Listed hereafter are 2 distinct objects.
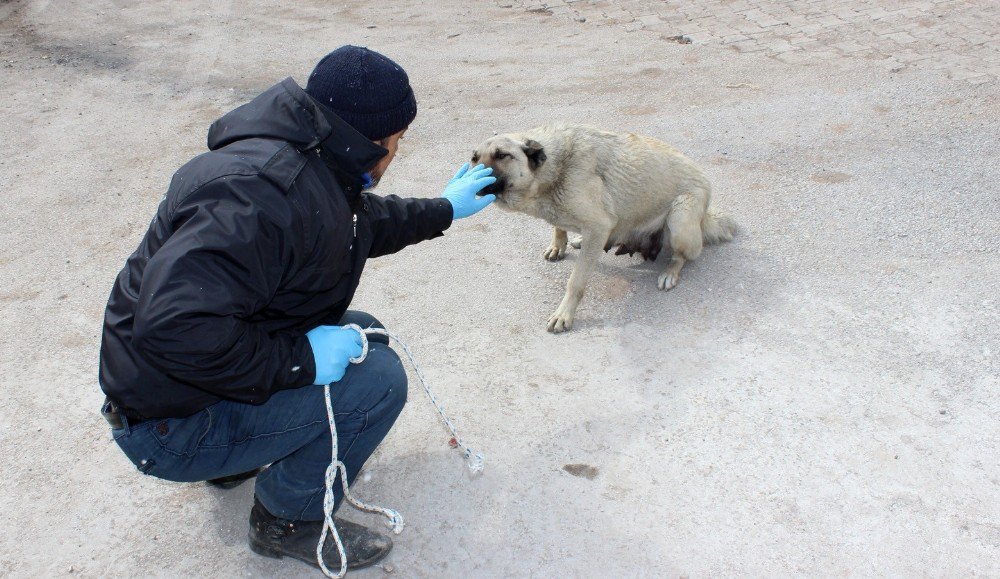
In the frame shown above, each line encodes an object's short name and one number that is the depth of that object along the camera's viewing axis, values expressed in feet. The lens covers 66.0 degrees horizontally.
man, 7.97
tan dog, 16.07
